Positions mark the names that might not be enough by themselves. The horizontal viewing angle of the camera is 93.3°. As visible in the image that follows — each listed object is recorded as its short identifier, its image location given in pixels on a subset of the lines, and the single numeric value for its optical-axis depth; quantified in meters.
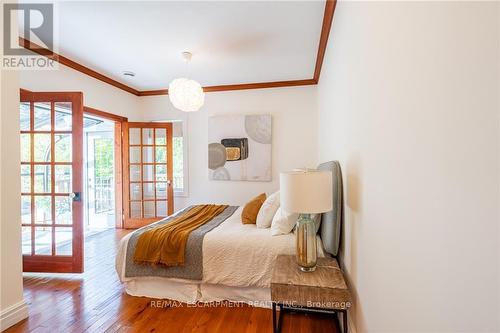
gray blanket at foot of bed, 2.14
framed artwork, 4.11
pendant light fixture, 2.78
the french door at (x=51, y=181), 2.67
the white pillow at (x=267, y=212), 2.45
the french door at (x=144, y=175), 4.43
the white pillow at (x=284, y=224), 2.19
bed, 2.06
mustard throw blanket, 2.13
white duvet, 2.06
